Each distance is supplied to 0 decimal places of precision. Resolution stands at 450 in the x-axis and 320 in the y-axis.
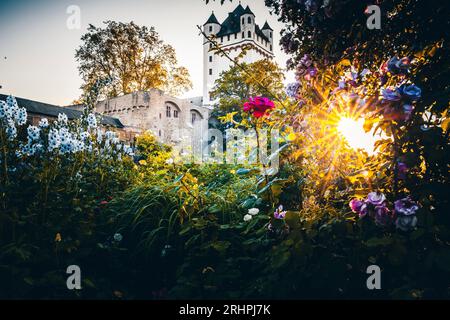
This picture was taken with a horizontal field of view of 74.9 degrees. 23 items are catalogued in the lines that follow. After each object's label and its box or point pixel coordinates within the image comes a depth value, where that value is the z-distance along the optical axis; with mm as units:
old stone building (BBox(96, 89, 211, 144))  25125
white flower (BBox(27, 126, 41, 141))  2393
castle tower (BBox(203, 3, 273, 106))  47375
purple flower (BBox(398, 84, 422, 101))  1340
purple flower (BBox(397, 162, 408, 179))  1349
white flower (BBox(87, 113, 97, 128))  3084
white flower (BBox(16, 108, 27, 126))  2443
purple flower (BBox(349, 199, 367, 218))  1421
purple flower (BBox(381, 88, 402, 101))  1355
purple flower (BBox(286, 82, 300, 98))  2199
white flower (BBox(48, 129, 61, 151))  2301
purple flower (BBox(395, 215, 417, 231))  1275
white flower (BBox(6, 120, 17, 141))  2299
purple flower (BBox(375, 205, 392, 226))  1351
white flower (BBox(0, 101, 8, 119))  2225
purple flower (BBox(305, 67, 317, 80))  1949
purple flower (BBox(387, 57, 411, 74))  1445
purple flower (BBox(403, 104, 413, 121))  1332
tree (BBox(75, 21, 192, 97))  25375
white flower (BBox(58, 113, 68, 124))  2803
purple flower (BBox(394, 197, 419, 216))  1283
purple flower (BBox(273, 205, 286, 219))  1821
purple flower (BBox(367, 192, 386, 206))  1370
